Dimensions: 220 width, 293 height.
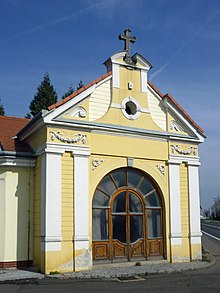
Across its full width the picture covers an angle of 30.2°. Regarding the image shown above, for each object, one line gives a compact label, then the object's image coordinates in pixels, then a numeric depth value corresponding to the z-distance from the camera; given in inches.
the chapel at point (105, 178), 520.4
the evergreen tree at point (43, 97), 1671.6
